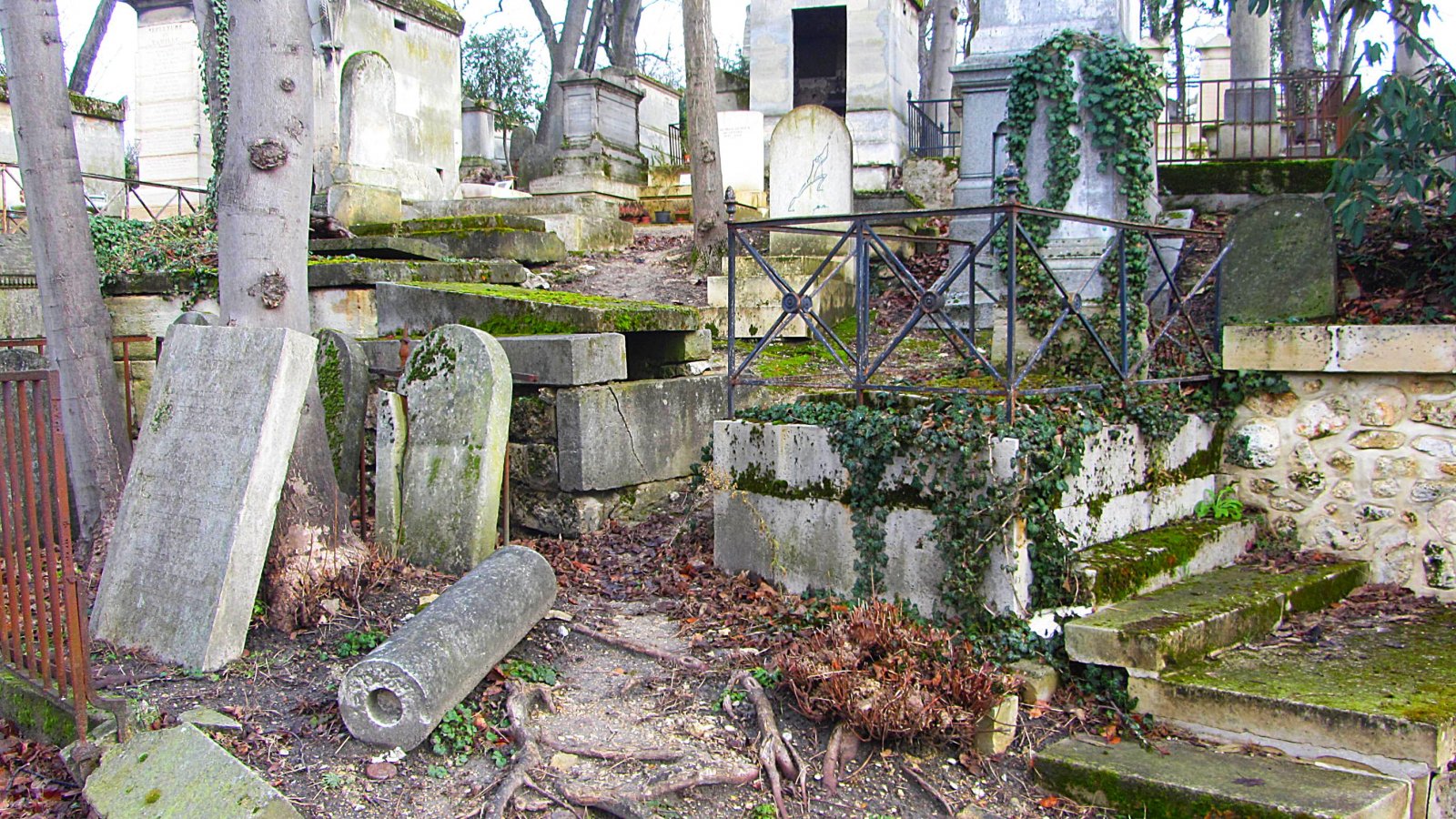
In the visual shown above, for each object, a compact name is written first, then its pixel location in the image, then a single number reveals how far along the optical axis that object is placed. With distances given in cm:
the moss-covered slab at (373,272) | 793
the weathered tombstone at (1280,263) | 546
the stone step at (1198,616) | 407
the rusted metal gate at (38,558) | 357
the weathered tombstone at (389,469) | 558
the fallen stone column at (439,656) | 367
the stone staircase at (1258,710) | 352
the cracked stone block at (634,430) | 618
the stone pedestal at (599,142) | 1547
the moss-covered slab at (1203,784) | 338
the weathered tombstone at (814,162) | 959
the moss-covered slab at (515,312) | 649
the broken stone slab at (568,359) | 611
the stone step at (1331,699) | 361
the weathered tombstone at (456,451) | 539
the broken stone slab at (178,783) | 321
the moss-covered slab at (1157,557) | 439
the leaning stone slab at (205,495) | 430
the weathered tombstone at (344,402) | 595
